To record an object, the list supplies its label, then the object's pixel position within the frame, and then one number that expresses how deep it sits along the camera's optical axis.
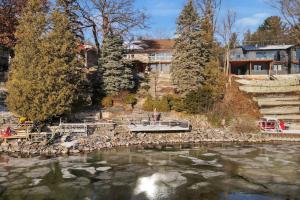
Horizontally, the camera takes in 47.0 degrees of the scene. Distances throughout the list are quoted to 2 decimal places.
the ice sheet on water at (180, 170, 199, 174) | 19.25
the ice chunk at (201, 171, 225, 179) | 18.33
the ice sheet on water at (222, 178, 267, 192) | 16.31
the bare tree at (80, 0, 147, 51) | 42.06
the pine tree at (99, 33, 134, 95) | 37.28
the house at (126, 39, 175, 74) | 50.75
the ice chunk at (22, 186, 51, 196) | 15.48
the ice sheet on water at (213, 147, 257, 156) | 24.50
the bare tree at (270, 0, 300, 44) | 44.25
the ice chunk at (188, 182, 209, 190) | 16.23
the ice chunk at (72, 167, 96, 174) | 19.36
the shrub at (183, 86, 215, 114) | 34.25
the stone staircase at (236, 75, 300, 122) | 35.31
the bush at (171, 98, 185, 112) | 34.97
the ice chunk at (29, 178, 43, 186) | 16.86
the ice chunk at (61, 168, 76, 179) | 18.30
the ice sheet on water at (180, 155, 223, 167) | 21.12
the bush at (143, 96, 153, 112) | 35.78
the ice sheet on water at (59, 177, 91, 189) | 16.53
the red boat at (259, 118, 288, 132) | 31.08
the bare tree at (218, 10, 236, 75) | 43.01
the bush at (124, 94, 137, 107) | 36.53
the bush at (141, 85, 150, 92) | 40.50
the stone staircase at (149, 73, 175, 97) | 40.15
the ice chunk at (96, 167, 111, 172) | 19.80
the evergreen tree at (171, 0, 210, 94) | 36.75
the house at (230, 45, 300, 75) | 51.75
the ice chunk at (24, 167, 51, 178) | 18.47
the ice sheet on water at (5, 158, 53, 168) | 20.69
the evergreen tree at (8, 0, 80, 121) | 27.36
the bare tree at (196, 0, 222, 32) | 45.09
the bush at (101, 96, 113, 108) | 36.06
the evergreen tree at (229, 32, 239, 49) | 51.96
